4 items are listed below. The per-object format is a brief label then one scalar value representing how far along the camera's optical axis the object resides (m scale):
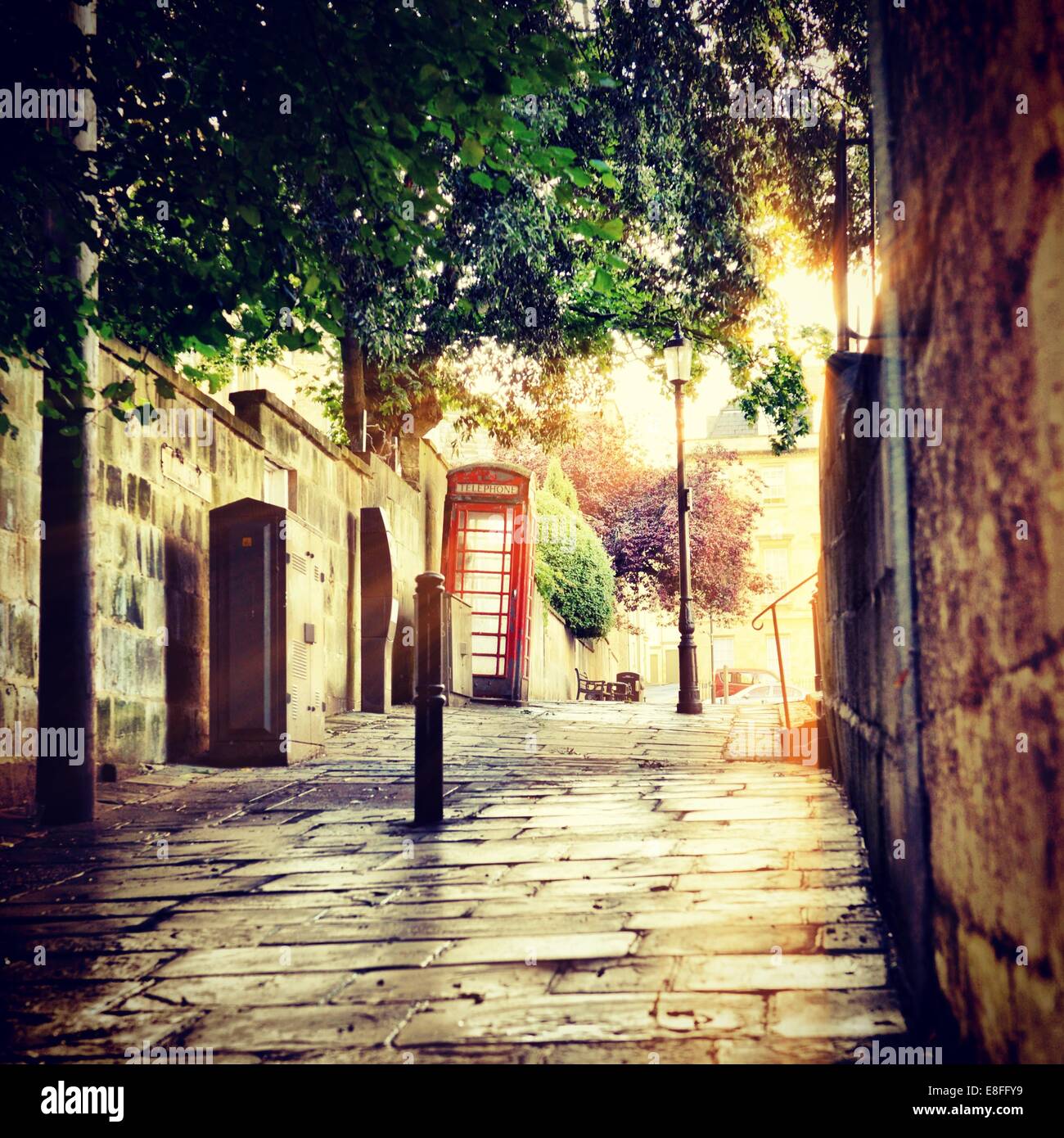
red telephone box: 15.67
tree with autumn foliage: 32.47
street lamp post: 14.20
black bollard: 5.27
